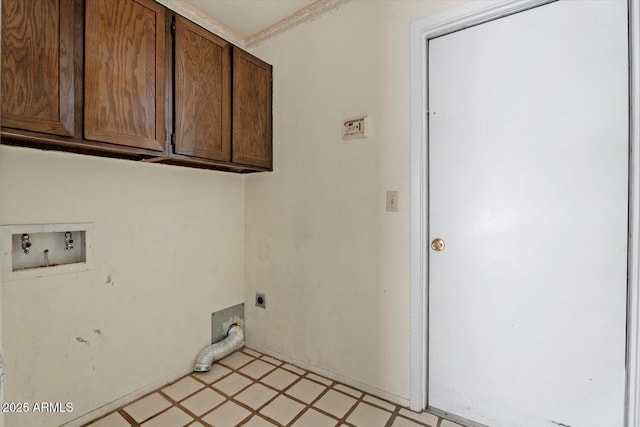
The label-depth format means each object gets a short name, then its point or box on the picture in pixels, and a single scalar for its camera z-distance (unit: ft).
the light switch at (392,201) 5.75
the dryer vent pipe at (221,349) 6.76
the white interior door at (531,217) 4.38
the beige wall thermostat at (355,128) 6.03
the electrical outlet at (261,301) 7.64
